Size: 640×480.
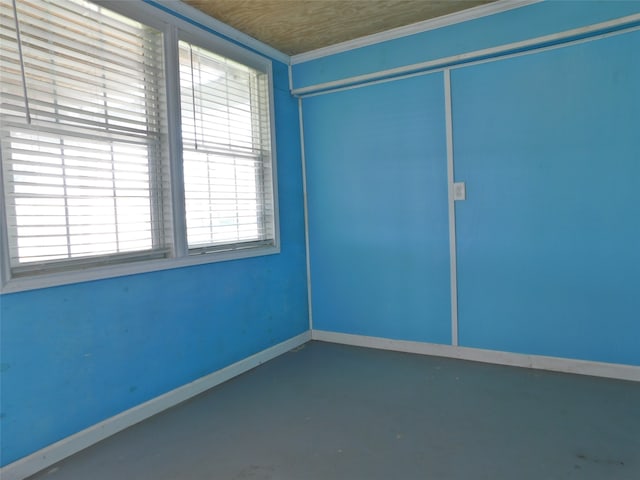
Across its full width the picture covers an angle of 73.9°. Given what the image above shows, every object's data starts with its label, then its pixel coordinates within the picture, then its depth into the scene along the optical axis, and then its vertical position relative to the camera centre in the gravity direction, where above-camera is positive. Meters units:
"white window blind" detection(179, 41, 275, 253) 2.98 +0.54
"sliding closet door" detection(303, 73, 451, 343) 3.50 +0.07
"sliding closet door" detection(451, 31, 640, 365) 2.88 +0.07
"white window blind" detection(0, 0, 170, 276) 2.07 +0.50
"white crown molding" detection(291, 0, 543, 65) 3.02 +1.47
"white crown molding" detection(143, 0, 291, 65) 2.77 +1.44
